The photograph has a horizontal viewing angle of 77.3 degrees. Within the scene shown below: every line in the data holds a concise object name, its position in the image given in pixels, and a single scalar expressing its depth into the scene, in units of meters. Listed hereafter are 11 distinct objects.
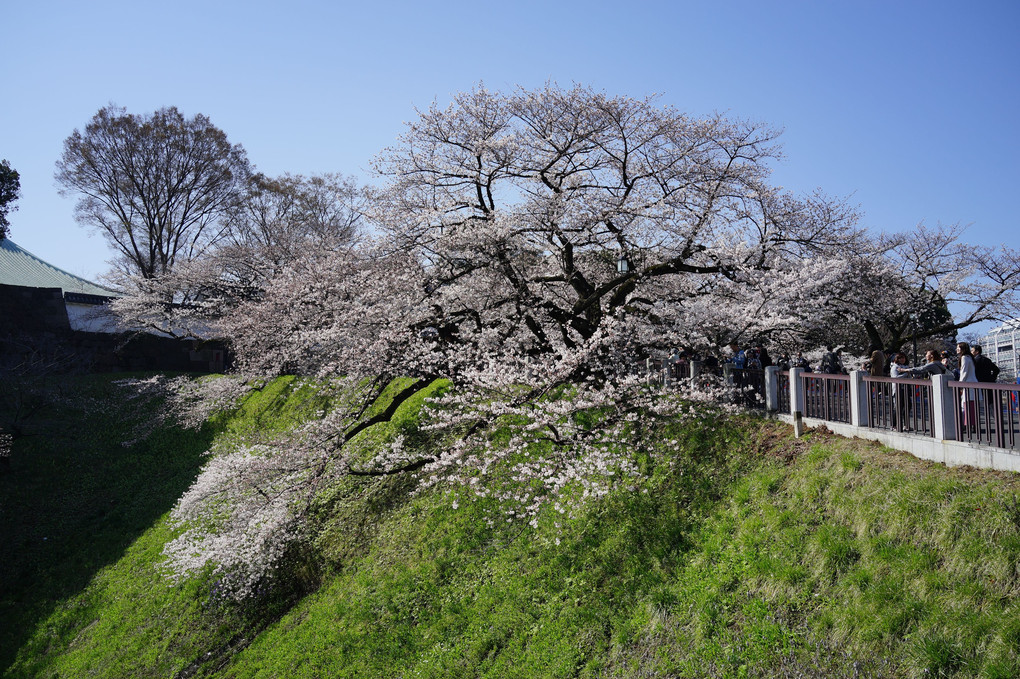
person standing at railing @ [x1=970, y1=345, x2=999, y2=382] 9.87
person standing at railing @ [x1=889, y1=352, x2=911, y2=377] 11.15
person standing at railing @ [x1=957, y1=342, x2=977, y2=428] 8.14
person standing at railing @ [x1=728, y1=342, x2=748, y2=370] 14.91
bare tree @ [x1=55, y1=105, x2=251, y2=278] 33.62
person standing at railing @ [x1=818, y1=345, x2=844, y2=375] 12.27
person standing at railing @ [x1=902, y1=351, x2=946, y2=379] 9.84
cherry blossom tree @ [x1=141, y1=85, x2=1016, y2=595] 13.72
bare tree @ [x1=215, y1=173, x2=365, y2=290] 32.38
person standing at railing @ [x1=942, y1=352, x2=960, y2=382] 13.30
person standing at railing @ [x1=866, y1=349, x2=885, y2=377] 10.90
